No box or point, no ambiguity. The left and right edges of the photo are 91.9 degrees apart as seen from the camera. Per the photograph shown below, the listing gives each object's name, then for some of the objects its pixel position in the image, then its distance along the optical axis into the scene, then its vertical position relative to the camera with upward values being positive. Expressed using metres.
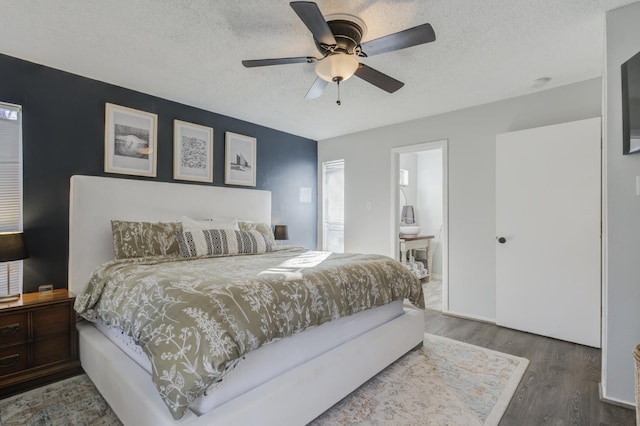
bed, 1.47 -0.87
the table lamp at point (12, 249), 2.20 -0.27
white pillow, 3.12 -0.12
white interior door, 2.86 -0.16
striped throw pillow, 2.85 -0.29
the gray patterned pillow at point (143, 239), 2.72 -0.24
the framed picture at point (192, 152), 3.58 +0.73
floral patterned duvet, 1.28 -0.49
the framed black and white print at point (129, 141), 3.07 +0.74
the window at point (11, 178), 2.51 +0.28
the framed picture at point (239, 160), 4.07 +0.72
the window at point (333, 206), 5.21 +0.13
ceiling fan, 1.77 +1.03
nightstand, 2.12 -0.94
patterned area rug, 1.84 -1.21
